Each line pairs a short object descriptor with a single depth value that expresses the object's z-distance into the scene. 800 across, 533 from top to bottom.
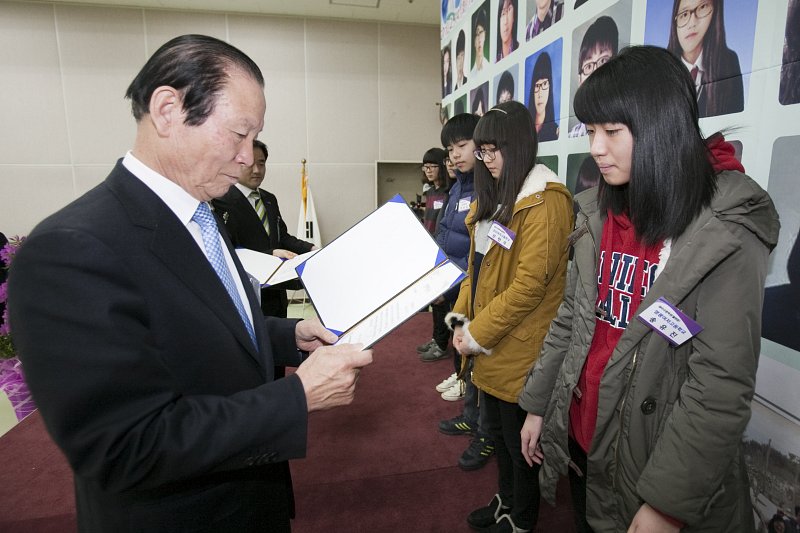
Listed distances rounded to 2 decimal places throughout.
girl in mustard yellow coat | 1.49
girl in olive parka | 0.80
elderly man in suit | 0.58
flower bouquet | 2.59
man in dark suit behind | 2.39
